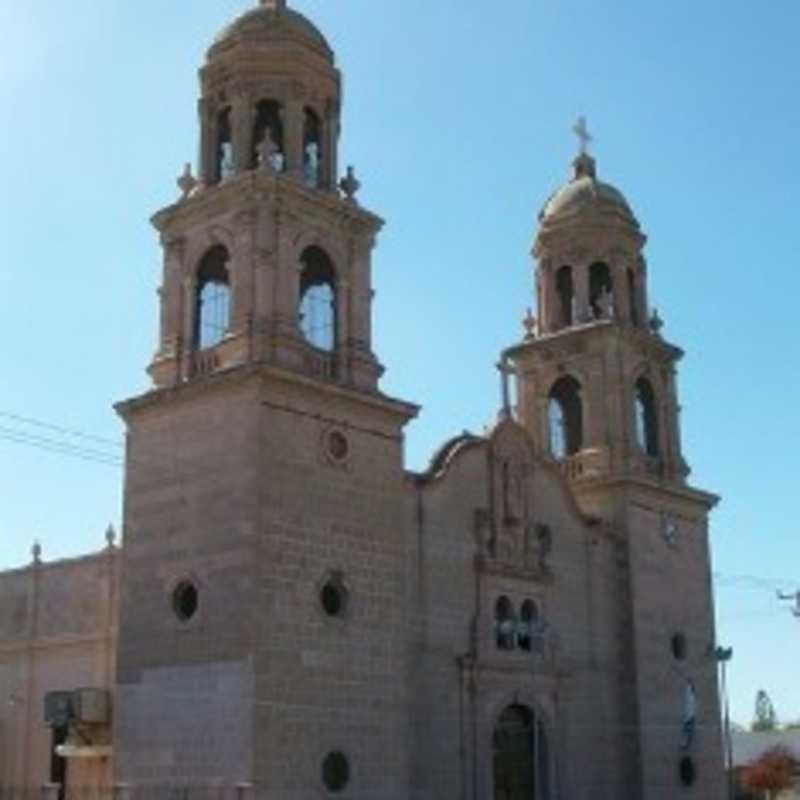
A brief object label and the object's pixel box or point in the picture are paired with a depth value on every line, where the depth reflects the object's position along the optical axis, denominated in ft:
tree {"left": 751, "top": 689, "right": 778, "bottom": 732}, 482.69
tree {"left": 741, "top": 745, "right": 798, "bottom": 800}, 240.73
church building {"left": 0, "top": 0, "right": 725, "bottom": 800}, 95.81
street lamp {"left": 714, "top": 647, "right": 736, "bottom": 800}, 135.13
